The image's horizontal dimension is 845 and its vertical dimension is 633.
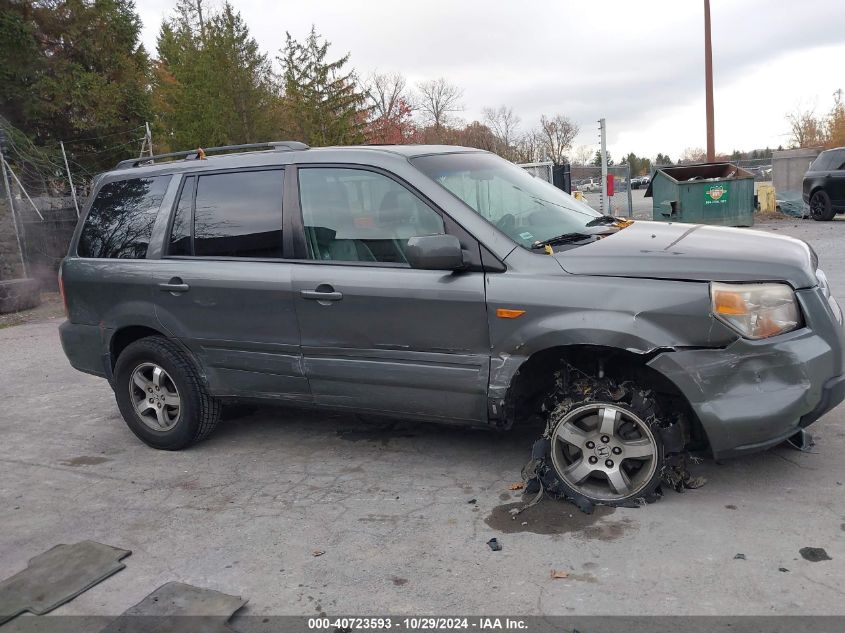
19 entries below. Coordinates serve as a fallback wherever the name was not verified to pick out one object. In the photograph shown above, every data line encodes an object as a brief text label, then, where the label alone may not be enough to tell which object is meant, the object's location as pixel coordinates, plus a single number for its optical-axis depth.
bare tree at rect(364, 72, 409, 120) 38.34
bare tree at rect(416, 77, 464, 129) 52.09
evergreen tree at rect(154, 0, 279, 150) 24.81
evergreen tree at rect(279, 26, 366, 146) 25.23
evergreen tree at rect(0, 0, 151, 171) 23.50
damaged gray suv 3.38
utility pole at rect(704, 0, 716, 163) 23.98
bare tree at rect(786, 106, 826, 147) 43.66
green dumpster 16.78
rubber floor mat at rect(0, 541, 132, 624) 3.16
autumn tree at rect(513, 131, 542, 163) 47.08
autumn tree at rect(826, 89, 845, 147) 35.57
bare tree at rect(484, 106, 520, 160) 43.91
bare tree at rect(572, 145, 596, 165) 68.81
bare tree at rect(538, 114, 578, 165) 59.08
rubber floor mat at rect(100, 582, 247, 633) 2.89
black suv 17.33
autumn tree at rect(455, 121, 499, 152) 42.97
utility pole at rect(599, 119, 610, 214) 16.21
